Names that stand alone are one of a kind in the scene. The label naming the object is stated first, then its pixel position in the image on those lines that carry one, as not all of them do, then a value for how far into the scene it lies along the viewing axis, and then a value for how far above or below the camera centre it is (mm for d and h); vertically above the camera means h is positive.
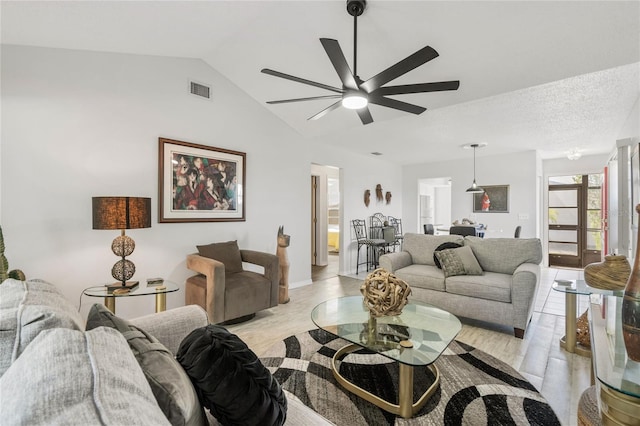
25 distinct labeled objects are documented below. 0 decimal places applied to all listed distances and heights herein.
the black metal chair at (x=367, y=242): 5825 -573
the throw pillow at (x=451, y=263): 3248 -560
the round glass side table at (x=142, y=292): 2330 -639
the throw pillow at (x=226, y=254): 3322 -466
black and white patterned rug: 1664 -1145
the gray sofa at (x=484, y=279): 2795 -703
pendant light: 5387 +488
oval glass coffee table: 1653 -784
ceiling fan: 1835 +915
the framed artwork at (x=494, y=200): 6160 +289
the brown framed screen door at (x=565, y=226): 6274 -276
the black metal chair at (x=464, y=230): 4988 -294
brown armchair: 2826 -781
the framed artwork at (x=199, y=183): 3225 +364
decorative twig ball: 1985 -556
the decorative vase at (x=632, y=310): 1280 -460
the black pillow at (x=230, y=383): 863 -511
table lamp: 2369 -54
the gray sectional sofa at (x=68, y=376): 485 -313
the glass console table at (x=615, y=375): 1027 -587
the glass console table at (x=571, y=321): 2381 -921
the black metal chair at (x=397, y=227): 6783 -352
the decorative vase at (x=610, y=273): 1831 -387
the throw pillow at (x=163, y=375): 735 -447
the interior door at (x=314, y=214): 6676 -19
